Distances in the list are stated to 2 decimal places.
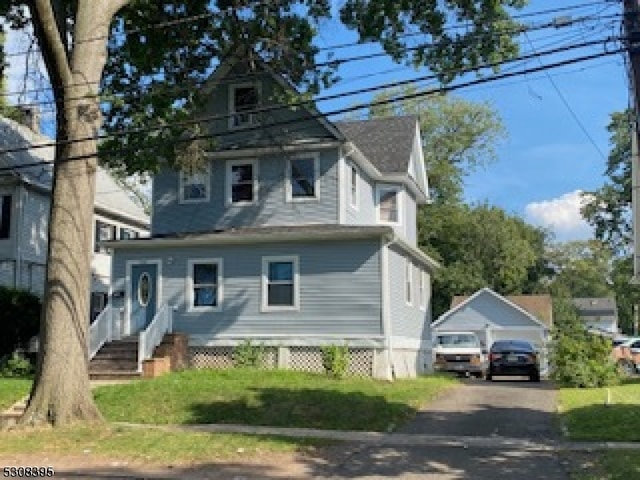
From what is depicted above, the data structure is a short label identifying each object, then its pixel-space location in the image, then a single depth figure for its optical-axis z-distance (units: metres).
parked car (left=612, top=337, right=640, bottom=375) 32.56
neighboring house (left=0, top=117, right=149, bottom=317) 29.30
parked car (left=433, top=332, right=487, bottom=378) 30.81
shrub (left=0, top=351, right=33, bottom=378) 22.73
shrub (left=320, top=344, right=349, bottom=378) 20.83
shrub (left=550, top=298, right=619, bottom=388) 21.23
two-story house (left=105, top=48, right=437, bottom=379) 21.84
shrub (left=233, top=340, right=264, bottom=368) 22.08
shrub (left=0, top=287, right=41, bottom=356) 24.17
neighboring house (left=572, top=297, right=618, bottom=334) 97.25
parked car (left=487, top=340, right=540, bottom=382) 27.05
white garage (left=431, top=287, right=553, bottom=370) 50.94
